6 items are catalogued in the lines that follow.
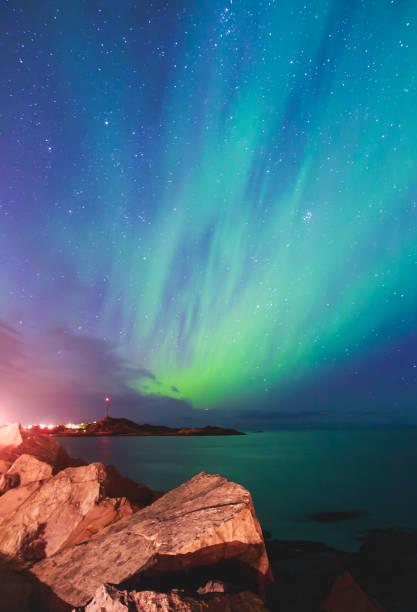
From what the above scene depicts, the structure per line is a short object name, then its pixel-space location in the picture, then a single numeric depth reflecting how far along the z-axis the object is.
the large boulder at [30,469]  10.57
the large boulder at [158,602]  4.35
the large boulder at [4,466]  12.20
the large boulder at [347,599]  7.23
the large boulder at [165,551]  5.87
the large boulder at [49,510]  7.82
